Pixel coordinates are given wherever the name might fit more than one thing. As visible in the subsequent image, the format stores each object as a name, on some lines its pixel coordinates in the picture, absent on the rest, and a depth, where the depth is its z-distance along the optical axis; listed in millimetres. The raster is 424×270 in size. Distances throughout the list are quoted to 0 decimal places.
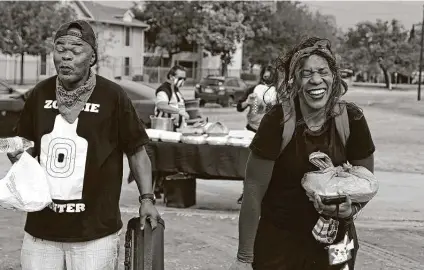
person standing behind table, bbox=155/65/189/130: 9625
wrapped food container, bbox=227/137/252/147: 8648
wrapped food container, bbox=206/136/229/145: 8703
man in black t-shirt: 3416
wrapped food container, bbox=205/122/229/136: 8820
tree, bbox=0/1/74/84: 47375
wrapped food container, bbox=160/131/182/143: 8891
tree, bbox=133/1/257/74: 64750
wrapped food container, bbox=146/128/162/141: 8945
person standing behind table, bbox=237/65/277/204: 9156
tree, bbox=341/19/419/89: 80938
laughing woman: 3178
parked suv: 34219
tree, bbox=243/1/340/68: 69688
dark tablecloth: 8680
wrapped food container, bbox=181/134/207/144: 8789
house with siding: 51219
